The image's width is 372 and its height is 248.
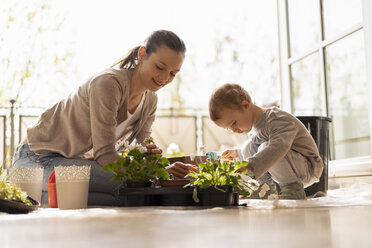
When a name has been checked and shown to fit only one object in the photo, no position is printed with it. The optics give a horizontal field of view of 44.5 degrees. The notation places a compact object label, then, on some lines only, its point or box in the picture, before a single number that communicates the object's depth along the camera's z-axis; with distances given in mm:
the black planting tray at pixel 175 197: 1585
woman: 1920
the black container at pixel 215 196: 1582
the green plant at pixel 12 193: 1478
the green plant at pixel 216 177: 1584
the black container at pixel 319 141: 2596
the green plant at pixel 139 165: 1646
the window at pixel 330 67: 2805
